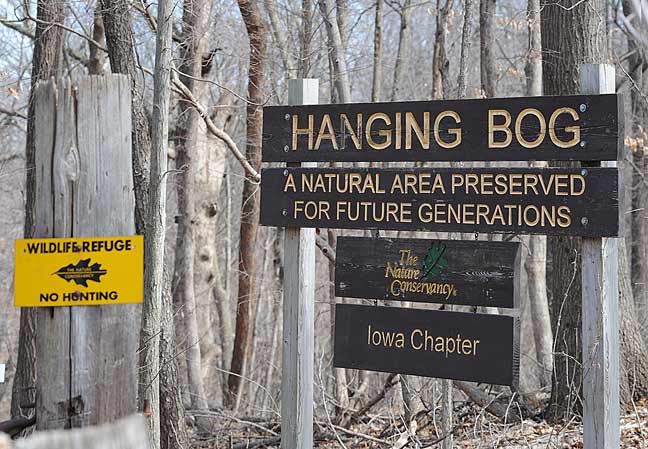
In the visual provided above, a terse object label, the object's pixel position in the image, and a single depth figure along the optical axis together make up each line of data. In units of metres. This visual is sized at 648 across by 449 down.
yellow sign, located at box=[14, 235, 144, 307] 6.54
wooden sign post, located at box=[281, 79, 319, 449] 10.33
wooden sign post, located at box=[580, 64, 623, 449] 8.82
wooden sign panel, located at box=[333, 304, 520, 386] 9.29
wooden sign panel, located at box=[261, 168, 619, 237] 8.86
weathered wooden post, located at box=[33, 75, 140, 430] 6.52
